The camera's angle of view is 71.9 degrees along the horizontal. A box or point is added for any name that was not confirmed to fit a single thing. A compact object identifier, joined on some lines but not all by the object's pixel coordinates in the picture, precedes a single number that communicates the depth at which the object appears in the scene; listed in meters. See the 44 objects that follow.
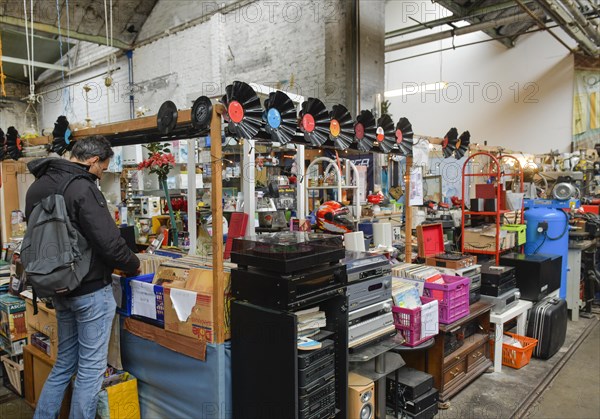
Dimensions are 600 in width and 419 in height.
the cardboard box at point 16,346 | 3.06
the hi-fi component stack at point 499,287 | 3.36
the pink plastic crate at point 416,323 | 2.50
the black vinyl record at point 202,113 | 1.89
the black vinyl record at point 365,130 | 2.75
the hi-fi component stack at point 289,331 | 1.73
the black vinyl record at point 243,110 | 1.90
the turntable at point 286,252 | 1.75
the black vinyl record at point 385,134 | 3.00
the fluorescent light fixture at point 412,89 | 9.29
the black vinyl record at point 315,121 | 2.33
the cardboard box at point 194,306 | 1.92
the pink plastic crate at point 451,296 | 2.78
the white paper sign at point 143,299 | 2.17
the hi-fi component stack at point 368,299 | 2.12
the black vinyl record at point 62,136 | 2.96
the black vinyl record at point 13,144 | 3.27
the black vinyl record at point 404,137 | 3.21
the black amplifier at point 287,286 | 1.74
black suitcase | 3.57
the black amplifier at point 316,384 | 1.74
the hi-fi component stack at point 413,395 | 2.52
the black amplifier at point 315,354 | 1.75
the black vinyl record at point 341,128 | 2.52
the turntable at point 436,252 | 3.22
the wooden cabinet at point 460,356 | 2.83
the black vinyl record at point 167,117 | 2.02
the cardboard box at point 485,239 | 3.89
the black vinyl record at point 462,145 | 3.84
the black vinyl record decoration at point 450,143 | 3.72
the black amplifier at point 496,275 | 3.38
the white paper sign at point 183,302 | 1.97
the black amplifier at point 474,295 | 3.27
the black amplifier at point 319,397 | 1.75
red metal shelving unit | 3.77
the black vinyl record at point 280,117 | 2.09
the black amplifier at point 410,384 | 2.54
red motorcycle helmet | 3.14
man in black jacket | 2.00
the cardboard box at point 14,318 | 3.06
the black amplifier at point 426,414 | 2.50
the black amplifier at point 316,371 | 1.74
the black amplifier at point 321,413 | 1.76
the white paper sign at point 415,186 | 3.54
